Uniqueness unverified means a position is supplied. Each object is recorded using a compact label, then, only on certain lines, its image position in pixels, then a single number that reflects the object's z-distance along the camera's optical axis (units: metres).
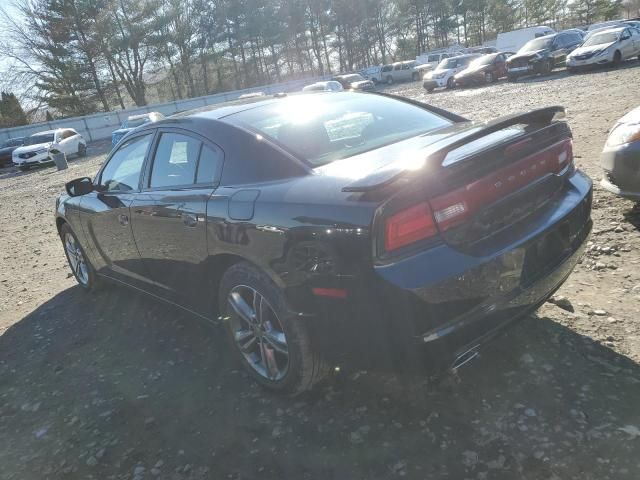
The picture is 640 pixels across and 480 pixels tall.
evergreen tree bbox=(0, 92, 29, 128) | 39.09
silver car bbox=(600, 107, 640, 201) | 3.81
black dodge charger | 2.02
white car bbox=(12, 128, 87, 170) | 20.73
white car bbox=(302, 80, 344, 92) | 17.89
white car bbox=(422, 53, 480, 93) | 24.91
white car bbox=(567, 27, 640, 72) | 18.16
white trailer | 42.59
